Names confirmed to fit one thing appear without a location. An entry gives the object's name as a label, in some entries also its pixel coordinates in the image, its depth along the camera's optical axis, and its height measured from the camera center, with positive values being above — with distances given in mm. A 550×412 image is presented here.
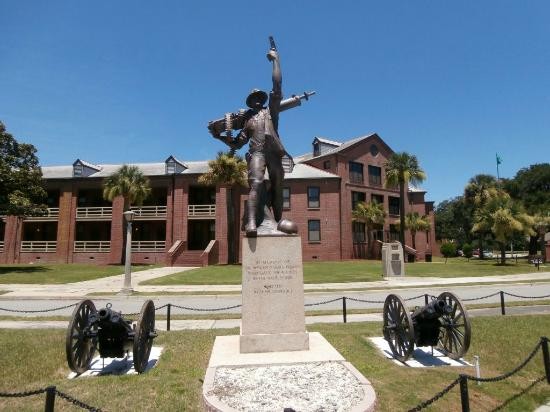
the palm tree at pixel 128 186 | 37250 +5876
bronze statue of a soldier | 7664 +2123
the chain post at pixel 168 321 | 11109 -1869
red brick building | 40781 +3612
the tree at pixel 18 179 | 31328 +5706
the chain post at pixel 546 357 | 7336 -1929
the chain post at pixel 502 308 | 12570 -1758
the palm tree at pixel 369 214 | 41688 +3640
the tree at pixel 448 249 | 52344 +119
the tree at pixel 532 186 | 62125 +9919
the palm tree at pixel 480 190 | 49625 +7273
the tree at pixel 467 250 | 53062 -19
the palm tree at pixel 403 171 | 38938 +7374
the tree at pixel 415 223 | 45344 +2939
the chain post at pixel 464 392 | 4899 -1696
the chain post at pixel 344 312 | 11986 -1771
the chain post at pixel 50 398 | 4355 -1530
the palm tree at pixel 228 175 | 36281 +6707
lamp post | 19406 -665
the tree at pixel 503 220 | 36969 +2700
